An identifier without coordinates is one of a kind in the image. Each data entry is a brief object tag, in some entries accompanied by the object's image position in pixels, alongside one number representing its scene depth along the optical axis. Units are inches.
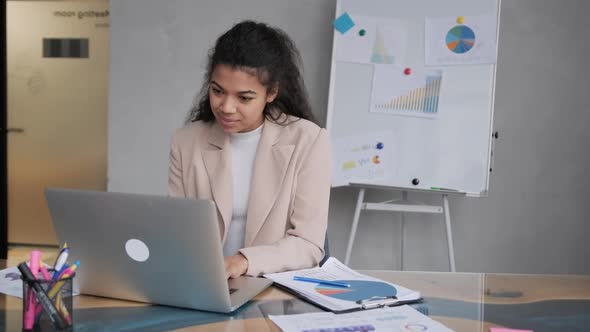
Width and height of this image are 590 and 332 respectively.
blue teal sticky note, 118.3
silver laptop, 39.3
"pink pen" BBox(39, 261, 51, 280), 36.8
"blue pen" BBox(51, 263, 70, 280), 36.4
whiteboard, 112.2
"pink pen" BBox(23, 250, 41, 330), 36.6
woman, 63.0
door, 166.6
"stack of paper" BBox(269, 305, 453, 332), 38.5
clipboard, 43.2
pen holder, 36.2
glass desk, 39.9
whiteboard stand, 115.6
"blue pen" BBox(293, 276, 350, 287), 47.3
